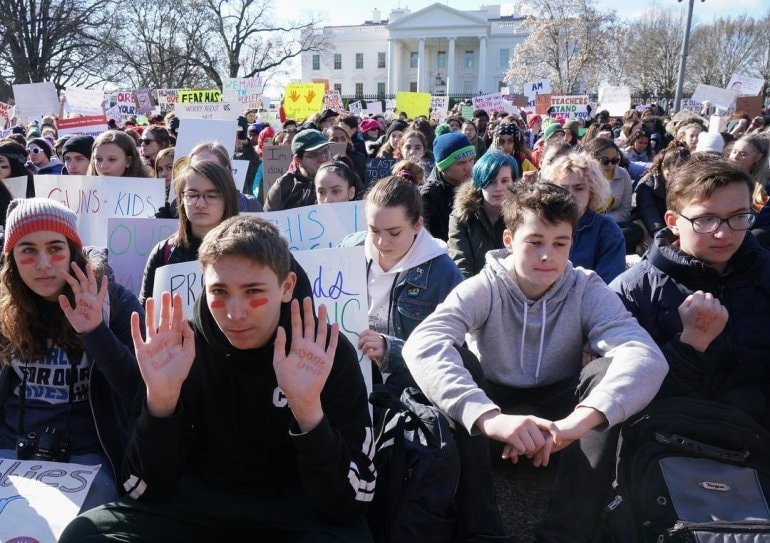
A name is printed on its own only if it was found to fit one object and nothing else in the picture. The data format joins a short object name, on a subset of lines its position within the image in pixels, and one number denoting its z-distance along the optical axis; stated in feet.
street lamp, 55.72
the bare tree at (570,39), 128.36
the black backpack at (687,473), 7.22
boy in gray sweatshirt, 7.57
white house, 272.92
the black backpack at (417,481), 7.61
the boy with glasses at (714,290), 8.61
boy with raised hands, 6.85
